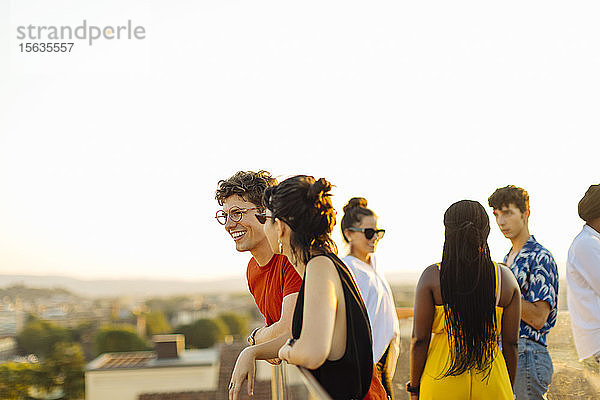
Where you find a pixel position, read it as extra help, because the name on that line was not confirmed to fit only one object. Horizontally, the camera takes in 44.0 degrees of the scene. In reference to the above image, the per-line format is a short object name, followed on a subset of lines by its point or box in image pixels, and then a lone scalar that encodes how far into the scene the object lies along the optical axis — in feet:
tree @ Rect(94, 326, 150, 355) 234.17
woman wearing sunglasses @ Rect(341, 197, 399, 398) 13.55
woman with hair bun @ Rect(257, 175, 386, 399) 6.40
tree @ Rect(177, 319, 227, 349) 226.99
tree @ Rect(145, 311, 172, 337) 226.17
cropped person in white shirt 11.53
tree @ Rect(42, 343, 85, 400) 228.84
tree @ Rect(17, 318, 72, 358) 237.25
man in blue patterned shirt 11.36
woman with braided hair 9.52
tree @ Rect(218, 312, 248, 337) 238.07
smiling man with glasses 8.76
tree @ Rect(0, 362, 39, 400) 223.51
